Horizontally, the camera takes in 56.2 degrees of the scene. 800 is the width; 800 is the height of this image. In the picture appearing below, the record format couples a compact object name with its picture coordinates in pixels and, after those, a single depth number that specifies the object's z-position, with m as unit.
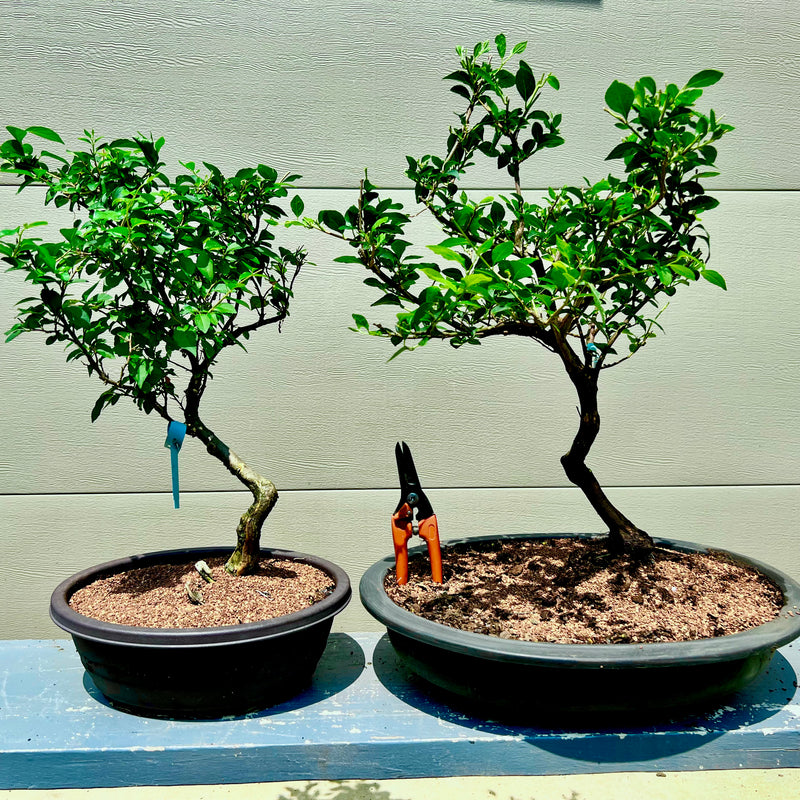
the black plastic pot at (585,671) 1.22
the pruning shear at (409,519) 1.53
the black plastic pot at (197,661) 1.31
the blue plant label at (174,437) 1.54
